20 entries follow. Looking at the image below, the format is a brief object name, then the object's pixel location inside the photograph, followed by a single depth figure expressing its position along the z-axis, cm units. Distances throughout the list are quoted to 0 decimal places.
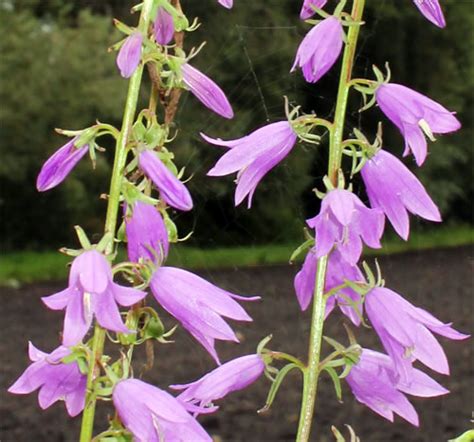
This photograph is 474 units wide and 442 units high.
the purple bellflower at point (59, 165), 52
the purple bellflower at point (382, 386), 55
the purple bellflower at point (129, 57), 50
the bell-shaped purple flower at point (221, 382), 53
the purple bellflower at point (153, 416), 50
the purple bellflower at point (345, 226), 53
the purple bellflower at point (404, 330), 53
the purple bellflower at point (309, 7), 54
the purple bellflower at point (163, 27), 53
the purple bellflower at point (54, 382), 53
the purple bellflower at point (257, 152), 55
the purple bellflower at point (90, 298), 49
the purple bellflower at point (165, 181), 50
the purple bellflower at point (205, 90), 53
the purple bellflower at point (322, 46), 54
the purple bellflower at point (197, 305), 52
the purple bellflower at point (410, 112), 55
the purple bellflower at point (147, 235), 51
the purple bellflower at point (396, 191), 54
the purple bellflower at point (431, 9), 53
